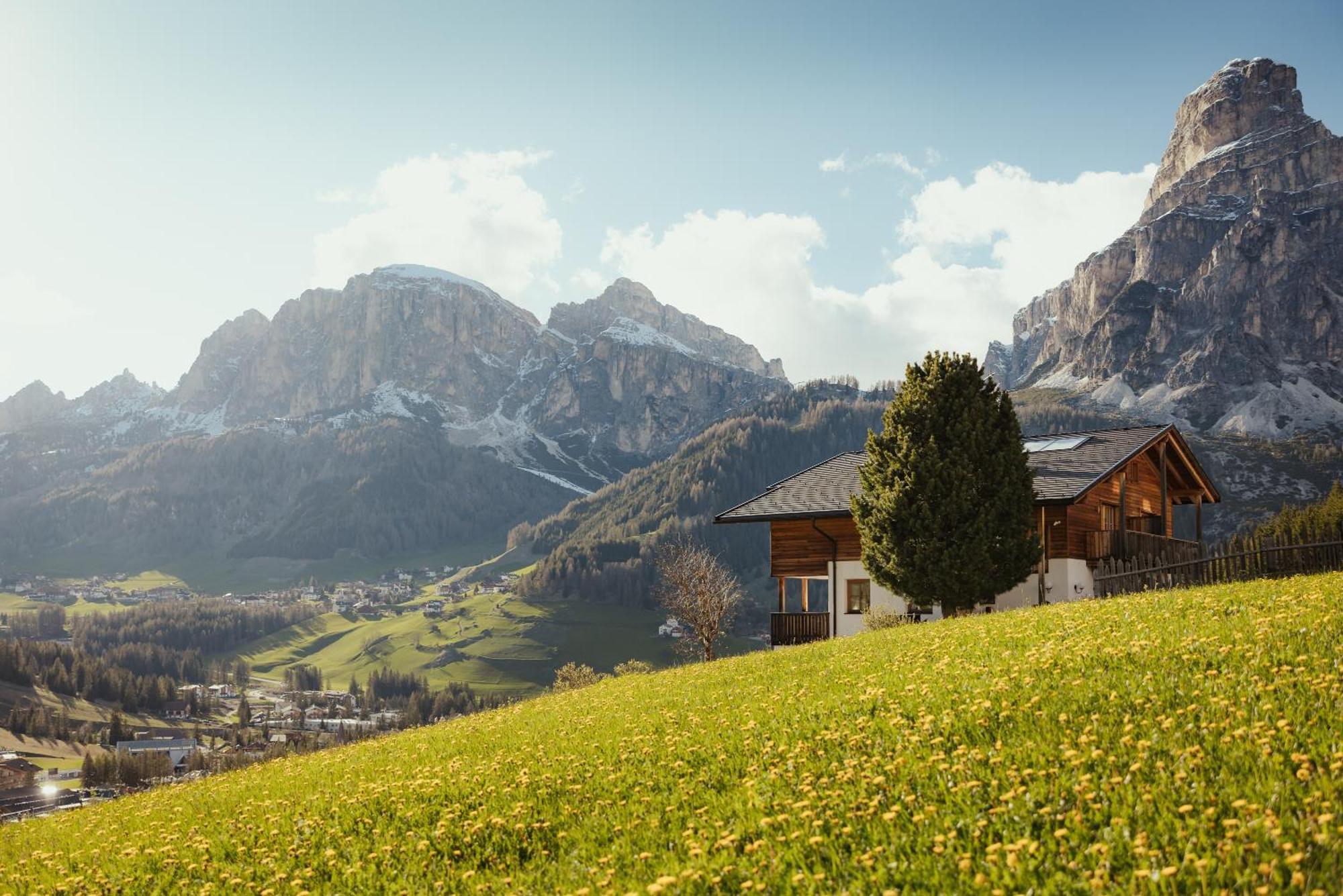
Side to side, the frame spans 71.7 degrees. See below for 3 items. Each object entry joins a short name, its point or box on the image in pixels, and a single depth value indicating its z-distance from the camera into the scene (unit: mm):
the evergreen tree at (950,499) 33594
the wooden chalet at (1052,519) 38969
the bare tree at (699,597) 51281
